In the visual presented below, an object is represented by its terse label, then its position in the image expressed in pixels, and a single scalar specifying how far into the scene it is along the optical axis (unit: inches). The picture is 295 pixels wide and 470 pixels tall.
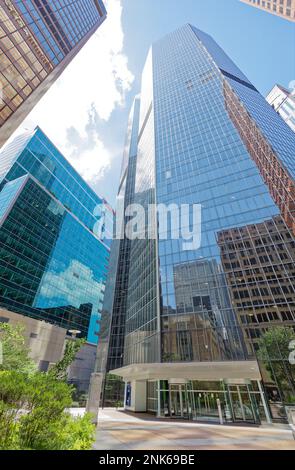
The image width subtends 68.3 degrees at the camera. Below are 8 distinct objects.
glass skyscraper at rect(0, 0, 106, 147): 871.7
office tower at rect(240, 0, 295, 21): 1615.7
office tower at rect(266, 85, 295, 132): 4858.8
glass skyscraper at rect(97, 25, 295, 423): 867.4
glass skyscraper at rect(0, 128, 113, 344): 2000.7
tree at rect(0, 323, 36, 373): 812.0
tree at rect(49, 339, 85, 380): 337.1
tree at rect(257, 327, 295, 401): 803.4
